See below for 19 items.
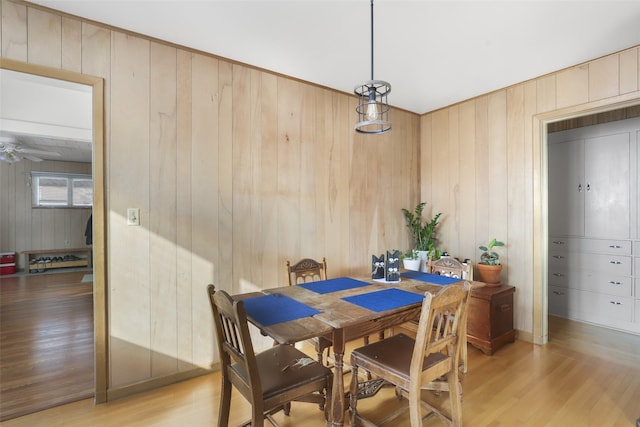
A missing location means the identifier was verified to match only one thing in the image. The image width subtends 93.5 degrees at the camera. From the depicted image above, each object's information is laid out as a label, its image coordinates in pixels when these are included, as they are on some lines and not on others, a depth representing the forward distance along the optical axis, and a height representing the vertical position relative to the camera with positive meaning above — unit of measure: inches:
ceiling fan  174.8 +36.7
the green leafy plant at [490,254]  121.7 -17.7
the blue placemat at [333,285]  83.6 -21.4
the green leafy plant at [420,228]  143.1 -7.8
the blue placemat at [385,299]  67.8 -21.2
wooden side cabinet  108.2 -39.5
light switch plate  85.5 -1.1
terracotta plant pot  118.3 -24.6
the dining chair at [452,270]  92.6 -20.0
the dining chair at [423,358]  56.1 -31.8
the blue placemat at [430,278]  91.6 -20.9
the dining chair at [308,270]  97.5 -19.3
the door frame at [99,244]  81.0 -8.6
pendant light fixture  66.1 +22.6
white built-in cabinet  126.3 -6.1
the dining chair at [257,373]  51.1 -32.2
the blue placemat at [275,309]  60.5 -21.3
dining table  57.2 -21.3
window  264.4 +20.8
